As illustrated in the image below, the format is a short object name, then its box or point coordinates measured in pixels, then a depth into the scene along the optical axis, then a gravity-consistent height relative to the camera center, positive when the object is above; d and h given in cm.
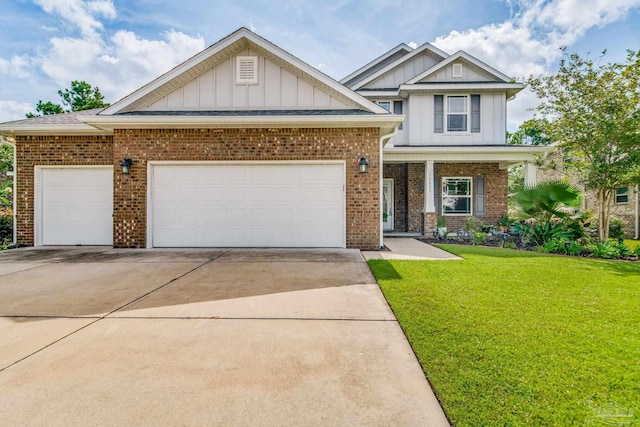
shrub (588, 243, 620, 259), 730 -88
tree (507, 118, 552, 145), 939 +282
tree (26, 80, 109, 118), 2298 +874
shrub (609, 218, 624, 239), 1148 -54
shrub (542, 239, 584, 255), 776 -86
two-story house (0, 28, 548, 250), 761 +129
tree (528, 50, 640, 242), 788 +264
